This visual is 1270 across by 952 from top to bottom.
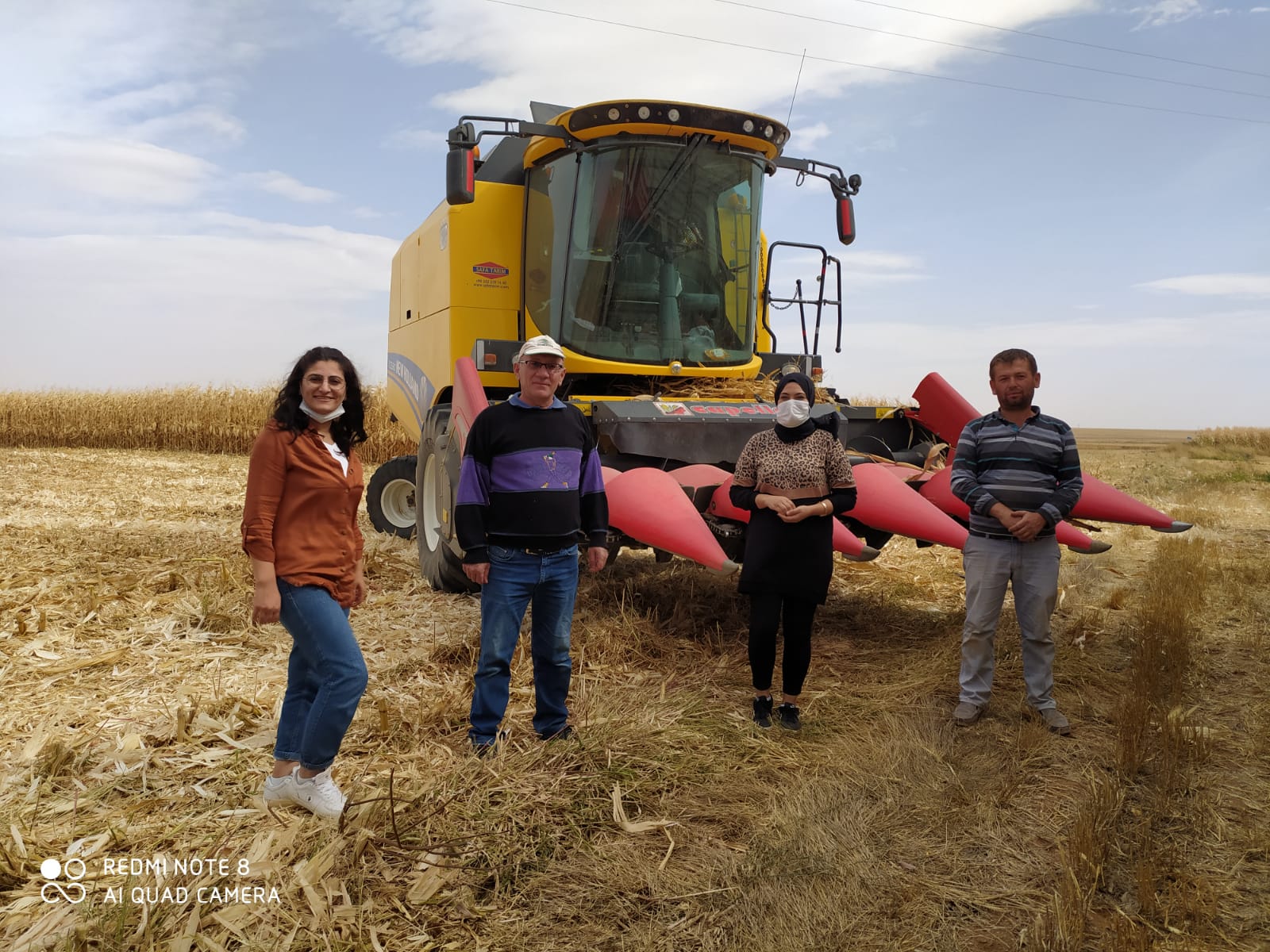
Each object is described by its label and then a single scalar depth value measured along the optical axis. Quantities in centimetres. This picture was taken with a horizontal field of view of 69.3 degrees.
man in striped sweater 414
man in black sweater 358
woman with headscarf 402
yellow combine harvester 559
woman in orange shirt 286
